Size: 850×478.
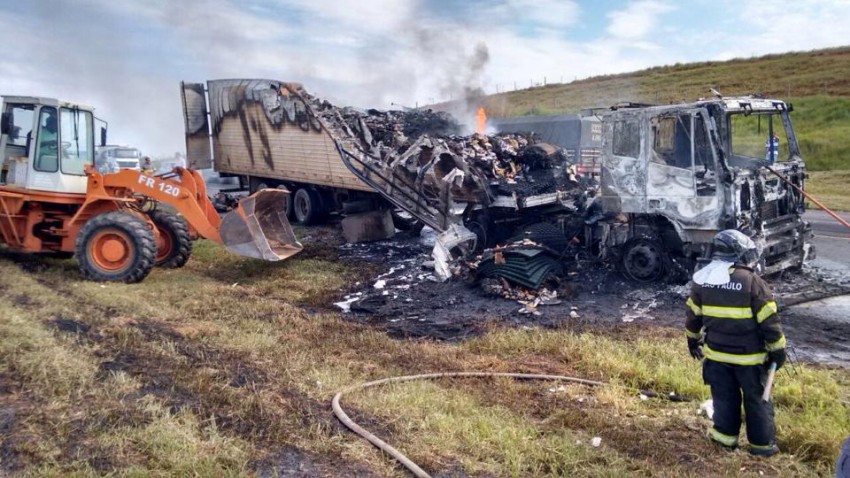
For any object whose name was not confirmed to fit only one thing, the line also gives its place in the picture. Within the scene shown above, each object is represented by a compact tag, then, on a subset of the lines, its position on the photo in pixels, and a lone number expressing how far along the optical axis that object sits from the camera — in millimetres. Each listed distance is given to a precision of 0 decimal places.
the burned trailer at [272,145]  12609
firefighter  4031
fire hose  3822
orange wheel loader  8750
